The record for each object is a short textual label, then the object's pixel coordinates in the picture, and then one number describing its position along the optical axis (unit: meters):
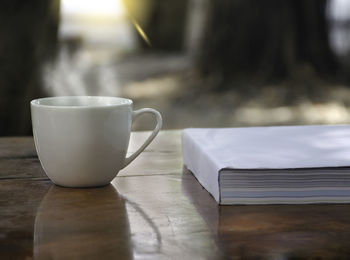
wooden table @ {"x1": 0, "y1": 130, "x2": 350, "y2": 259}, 0.66
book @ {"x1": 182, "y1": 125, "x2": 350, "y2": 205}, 0.75
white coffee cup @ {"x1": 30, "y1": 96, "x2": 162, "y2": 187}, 0.78
